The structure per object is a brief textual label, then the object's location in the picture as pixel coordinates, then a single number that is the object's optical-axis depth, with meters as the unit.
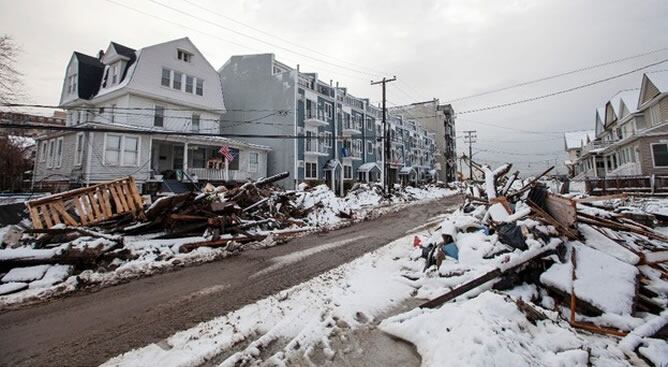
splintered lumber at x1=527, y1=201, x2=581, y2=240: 5.32
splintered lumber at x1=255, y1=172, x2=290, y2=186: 14.06
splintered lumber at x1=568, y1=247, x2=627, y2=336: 3.49
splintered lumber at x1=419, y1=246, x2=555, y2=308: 4.26
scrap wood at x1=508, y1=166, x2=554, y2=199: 8.09
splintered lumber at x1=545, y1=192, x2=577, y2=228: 5.62
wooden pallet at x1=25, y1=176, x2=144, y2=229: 8.28
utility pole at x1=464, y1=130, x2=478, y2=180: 60.25
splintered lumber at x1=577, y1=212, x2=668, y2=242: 5.68
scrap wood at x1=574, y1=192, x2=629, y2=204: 7.44
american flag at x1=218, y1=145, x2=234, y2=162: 21.27
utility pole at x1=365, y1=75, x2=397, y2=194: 24.74
